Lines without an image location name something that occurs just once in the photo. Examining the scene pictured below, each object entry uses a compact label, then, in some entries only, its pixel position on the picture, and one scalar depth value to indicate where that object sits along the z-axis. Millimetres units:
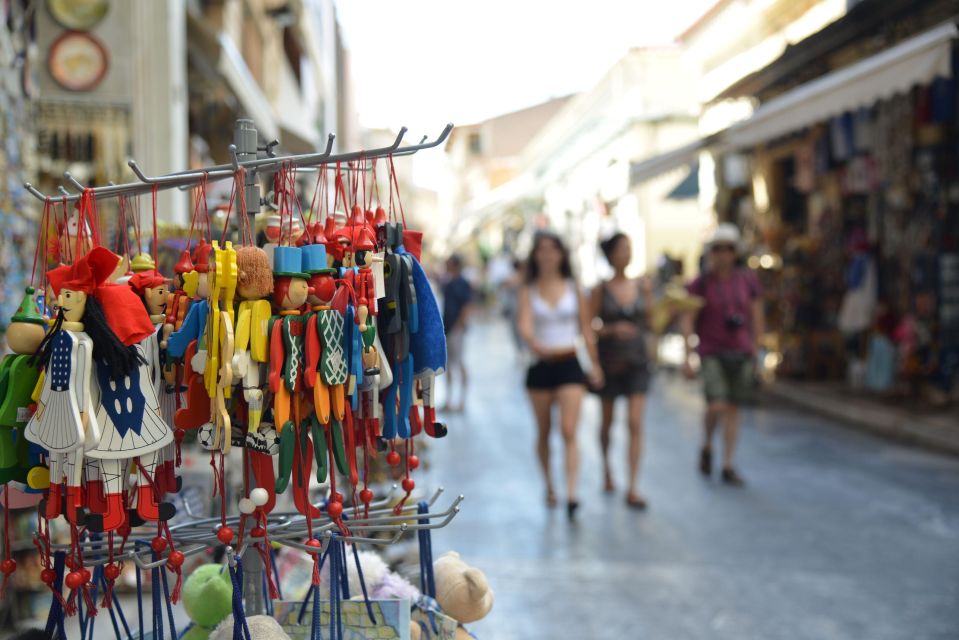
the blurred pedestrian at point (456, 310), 11625
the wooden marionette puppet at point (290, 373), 2090
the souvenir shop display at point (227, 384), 2053
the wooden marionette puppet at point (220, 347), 2051
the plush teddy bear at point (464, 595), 2734
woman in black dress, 6887
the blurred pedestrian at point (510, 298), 17653
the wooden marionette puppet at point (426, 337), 2371
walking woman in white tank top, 6523
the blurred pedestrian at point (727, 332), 7422
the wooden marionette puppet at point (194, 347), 2115
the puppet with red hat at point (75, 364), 1975
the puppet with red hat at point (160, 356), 2191
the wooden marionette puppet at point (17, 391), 2102
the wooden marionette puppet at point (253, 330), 2068
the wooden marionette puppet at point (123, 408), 2047
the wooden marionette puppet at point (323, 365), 2107
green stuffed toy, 2518
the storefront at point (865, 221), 8789
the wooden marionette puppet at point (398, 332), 2326
